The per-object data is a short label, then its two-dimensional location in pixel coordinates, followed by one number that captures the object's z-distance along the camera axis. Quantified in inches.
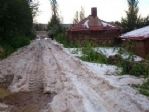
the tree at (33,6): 739.8
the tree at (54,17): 1300.6
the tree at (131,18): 783.4
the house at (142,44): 418.4
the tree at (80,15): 1455.3
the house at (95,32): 731.8
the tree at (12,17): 544.8
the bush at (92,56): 387.5
